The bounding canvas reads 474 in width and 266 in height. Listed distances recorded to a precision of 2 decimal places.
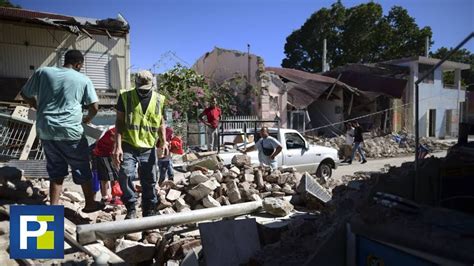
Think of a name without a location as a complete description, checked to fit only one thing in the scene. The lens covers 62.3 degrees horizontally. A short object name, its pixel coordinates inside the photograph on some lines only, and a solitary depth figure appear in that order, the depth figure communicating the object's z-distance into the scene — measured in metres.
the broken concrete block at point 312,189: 5.80
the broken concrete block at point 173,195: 5.46
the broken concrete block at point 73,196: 5.53
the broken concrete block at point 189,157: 10.40
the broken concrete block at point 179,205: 5.29
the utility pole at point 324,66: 33.07
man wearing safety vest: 4.23
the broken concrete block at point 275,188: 6.40
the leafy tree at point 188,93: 16.27
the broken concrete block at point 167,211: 5.05
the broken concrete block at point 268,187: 6.41
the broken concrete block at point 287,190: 6.37
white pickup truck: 10.05
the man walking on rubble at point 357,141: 16.16
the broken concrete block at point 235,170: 6.73
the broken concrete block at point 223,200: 5.62
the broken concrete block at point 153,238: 4.25
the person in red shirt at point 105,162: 5.70
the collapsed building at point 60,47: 11.90
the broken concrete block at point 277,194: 6.20
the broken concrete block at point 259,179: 6.52
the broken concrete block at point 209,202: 5.32
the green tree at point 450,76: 35.92
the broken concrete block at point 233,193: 5.70
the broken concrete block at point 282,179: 6.76
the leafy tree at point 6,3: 25.04
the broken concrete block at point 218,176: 6.33
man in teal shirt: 4.05
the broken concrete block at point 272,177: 6.84
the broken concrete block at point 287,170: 7.62
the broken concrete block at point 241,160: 7.42
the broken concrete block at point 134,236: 4.13
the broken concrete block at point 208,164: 7.31
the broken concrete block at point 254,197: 5.66
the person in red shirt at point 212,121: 12.70
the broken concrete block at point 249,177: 6.56
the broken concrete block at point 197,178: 5.79
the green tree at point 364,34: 39.19
